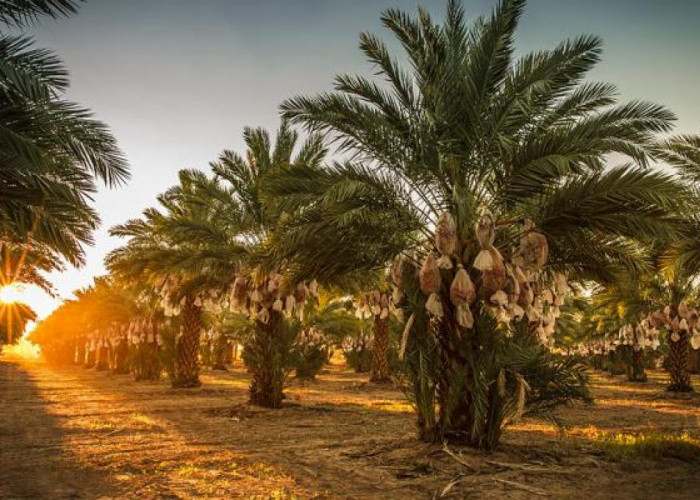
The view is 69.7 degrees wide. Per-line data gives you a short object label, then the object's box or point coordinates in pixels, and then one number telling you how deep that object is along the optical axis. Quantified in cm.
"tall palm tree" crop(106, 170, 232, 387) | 1358
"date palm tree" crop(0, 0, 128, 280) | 644
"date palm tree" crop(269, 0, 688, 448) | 660
